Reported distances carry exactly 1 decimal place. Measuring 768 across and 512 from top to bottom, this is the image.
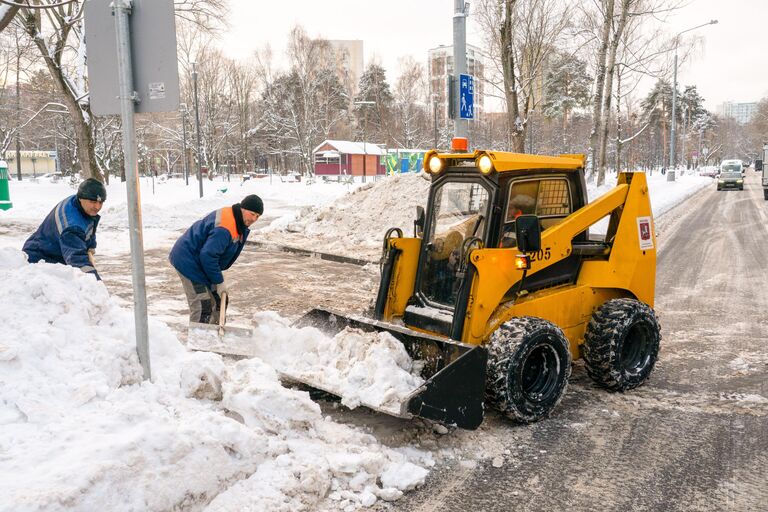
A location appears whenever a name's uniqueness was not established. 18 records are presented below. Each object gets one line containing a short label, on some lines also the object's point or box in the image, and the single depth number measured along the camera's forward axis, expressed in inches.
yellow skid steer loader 177.5
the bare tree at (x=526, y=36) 887.7
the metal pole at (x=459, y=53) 407.2
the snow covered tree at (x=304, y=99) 1872.5
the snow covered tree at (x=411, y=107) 2541.8
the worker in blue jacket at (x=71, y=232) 198.1
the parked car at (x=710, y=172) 2337.1
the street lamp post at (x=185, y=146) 1635.1
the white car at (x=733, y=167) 1400.3
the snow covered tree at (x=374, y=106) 2559.1
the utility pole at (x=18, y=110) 1534.7
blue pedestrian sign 414.9
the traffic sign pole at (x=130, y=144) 144.7
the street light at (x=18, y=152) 1864.2
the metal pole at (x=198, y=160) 1083.5
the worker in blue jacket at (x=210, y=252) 221.8
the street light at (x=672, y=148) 1413.6
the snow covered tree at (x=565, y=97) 2051.9
